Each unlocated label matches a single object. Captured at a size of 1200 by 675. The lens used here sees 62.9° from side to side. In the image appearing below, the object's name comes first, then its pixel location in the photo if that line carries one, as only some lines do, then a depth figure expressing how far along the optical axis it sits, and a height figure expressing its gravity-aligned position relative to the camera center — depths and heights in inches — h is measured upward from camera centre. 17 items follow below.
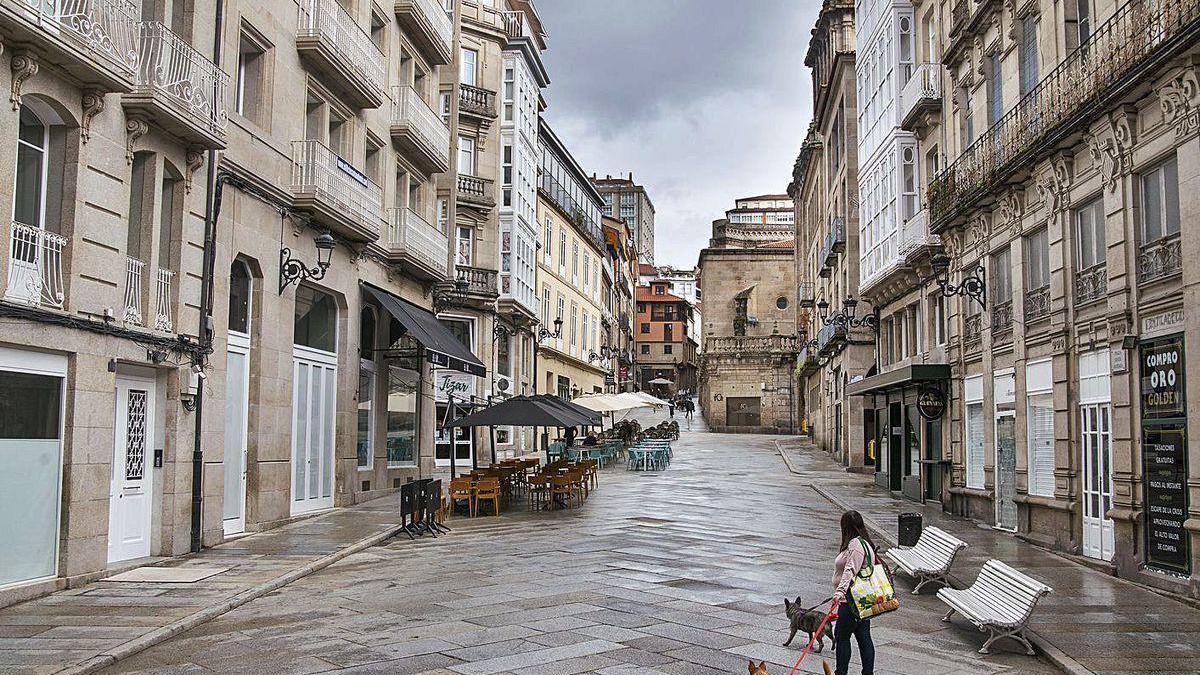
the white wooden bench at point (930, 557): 460.4 -68.3
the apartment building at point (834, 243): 1424.7 +299.8
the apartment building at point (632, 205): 5066.4 +1140.3
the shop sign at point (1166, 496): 460.8 -35.9
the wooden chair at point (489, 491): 807.7 -63.6
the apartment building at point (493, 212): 1427.2 +305.8
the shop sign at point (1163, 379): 466.3 +20.9
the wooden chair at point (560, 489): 847.1 -64.7
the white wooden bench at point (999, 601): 344.8 -68.5
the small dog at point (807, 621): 327.9 -69.0
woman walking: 294.5 -59.1
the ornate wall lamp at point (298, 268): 682.2 +104.9
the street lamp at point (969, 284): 751.1 +105.5
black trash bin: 555.8 -62.6
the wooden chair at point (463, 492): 808.9 -64.6
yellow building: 1871.3 +301.3
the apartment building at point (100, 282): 423.5 +62.5
